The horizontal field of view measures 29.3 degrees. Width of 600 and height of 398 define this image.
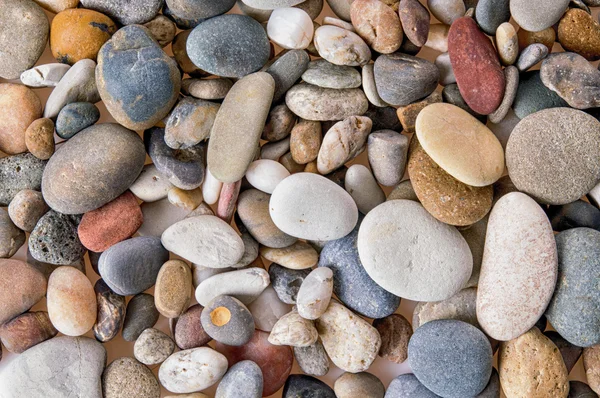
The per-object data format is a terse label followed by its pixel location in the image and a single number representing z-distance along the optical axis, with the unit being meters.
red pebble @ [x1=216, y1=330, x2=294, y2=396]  0.47
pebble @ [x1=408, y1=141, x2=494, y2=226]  0.45
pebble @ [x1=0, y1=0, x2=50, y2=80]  0.47
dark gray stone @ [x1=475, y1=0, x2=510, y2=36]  0.46
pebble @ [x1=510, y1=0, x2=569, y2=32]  0.46
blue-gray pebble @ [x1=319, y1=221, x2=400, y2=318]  0.46
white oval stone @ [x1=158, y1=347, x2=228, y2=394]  0.46
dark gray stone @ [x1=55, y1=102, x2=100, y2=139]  0.46
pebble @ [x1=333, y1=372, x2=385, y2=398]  0.46
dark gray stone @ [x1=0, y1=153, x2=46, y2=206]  0.47
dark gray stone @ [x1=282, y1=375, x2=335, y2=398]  0.46
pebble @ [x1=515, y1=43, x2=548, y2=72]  0.45
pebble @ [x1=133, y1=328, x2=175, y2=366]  0.46
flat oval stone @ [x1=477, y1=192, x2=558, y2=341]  0.45
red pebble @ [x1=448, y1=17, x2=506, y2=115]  0.45
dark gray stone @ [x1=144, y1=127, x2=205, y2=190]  0.47
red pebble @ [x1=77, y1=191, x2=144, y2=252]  0.47
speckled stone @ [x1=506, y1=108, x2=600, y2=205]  0.45
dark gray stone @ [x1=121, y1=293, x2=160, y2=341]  0.47
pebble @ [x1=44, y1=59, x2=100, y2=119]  0.46
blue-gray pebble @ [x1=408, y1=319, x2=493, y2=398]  0.45
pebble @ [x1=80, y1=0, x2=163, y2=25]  0.47
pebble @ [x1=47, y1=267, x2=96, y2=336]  0.46
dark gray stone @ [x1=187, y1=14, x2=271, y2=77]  0.46
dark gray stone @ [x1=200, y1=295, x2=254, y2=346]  0.46
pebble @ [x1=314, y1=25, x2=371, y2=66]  0.46
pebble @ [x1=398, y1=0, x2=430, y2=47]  0.46
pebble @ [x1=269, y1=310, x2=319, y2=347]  0.46
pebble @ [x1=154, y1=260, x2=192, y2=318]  0.46
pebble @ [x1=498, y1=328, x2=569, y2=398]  0.45
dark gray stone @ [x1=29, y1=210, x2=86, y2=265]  0.46
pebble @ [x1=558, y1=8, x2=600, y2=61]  0.46
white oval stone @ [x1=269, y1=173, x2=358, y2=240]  0.46
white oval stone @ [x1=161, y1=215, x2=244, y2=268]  0.46
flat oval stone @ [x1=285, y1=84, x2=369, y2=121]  0.46
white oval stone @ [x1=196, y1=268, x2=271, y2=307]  0.47
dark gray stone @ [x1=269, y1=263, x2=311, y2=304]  0.47
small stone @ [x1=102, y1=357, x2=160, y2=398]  0.46
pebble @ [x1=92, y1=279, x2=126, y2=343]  0.47
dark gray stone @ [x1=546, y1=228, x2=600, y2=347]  0.45
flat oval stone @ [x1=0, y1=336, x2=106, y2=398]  0.46
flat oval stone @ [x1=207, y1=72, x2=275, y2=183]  0.46
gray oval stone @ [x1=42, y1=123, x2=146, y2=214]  0.46
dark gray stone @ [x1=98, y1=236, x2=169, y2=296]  0.46
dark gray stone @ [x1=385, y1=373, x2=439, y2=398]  0.46
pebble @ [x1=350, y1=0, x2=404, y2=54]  0.46
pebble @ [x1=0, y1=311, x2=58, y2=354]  0.46
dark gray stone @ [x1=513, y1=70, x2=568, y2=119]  0.46
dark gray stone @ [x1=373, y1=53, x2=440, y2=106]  0.46
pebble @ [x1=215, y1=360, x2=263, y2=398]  0.45
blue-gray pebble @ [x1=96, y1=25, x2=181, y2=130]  0.46
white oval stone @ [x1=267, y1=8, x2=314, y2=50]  0.46
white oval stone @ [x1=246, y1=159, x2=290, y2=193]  0.47
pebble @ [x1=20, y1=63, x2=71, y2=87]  0.47
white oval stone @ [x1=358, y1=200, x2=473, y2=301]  0.45
